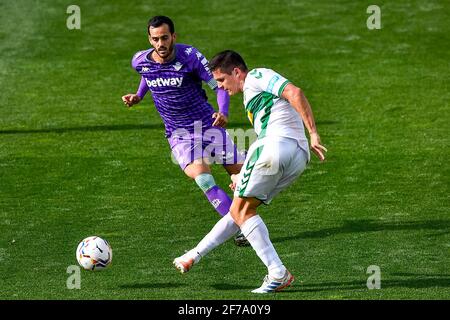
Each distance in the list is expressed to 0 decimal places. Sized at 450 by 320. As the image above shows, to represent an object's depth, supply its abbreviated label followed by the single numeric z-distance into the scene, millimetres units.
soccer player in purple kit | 12000
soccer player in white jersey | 9977
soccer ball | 10750
